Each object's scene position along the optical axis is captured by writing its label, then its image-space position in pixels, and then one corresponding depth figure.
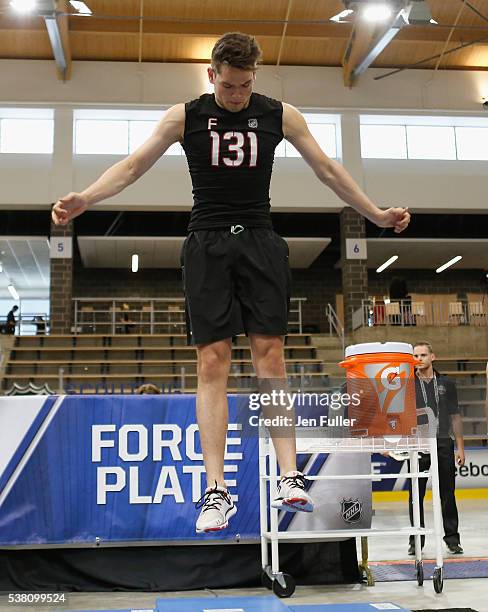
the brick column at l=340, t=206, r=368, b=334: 17.22
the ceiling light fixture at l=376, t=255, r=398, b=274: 21.56
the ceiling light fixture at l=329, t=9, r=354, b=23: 13.97
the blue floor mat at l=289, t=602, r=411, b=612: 2.79
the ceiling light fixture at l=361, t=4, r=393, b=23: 13.69
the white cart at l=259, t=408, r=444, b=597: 3.73
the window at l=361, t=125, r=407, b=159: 17.95
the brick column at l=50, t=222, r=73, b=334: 16.72
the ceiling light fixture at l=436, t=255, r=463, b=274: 21.61
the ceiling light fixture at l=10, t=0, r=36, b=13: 13.36
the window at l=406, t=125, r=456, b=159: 18.06
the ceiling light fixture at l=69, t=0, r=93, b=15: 13.54
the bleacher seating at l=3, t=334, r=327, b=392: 14.28
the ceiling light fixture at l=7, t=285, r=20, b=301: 25.66
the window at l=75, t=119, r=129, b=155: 17.19
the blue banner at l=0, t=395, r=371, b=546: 4.11
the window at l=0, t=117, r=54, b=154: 17.12
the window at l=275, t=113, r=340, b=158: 17.56
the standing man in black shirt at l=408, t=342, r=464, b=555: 5.62
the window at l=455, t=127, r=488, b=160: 18.16
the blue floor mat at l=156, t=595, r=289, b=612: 2.74
